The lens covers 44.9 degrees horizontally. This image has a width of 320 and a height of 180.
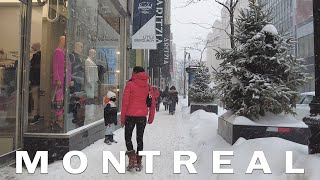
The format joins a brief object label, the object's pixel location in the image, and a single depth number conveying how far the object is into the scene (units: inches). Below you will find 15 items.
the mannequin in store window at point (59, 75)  307.0
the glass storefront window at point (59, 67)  306.7
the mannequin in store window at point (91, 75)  389.3
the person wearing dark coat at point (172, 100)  920.9
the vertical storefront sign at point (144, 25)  633.0
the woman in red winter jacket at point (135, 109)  263.3
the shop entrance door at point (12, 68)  272.7
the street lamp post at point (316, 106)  203.8
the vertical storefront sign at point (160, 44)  893.2
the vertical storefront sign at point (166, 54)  1200.2
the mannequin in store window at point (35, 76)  304.8
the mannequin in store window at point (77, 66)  334.3
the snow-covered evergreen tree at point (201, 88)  840.9
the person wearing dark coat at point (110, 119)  385.1
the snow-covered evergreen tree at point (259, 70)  311.1
